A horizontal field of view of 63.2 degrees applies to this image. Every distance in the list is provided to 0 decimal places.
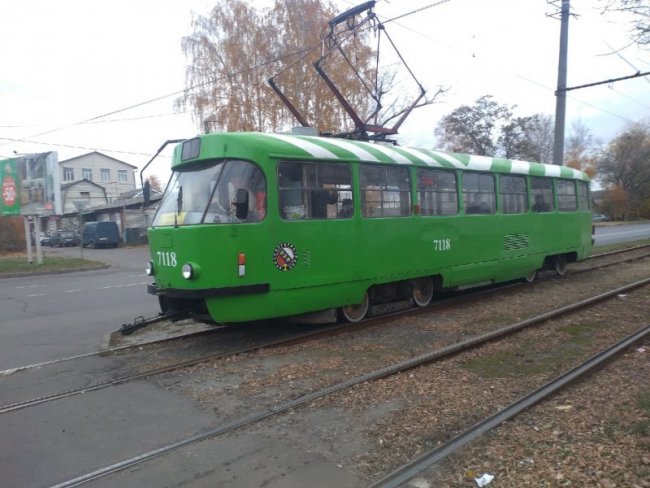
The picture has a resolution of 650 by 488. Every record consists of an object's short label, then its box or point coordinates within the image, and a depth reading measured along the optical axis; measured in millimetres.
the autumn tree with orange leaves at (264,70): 26812
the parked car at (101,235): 36281
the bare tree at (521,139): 41812
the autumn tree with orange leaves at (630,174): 61062
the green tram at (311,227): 6641
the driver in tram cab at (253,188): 6738
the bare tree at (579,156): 66750
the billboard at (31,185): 21484
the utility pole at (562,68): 17703
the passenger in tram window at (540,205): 12107
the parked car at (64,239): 40250
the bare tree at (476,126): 42312
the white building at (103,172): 65562
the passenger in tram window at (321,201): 7348
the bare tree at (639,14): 7706
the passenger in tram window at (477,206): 10188
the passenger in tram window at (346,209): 7699
